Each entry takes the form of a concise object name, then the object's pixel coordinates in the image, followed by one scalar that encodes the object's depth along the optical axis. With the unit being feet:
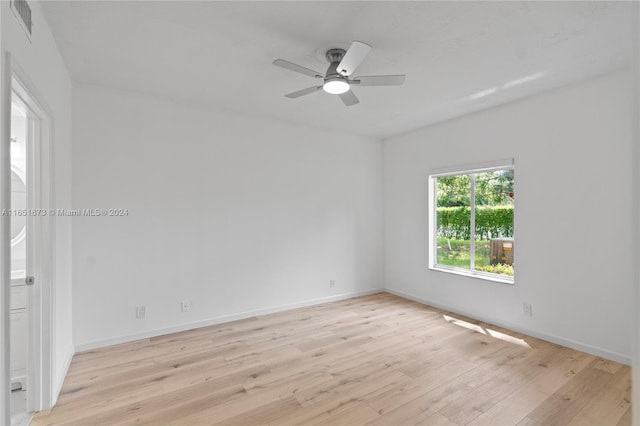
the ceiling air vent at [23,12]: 5.06
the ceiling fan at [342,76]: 7.26
